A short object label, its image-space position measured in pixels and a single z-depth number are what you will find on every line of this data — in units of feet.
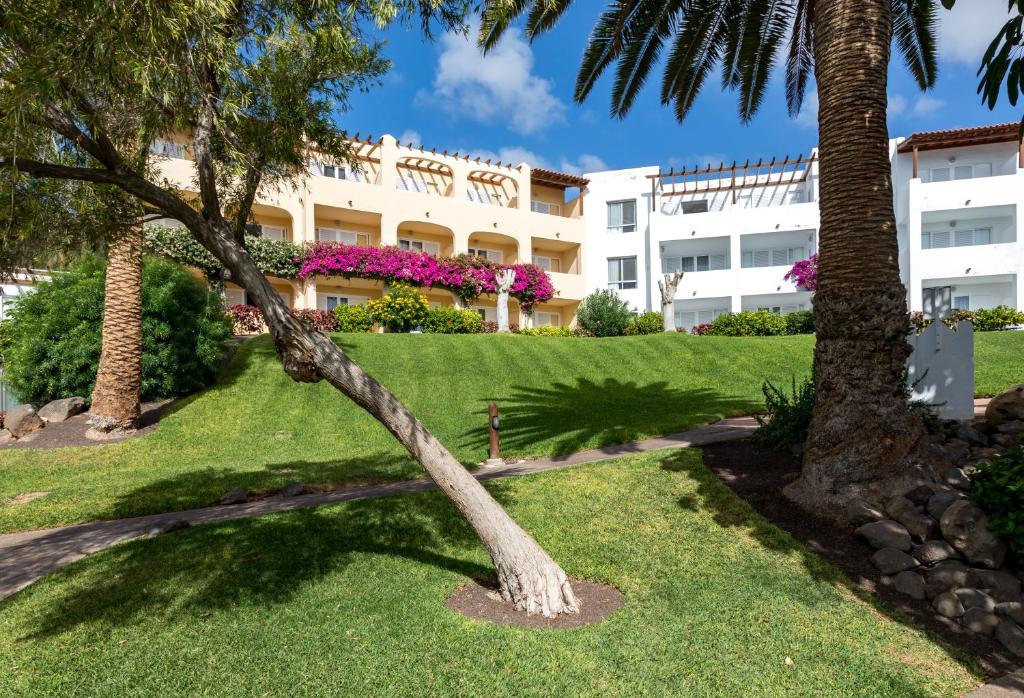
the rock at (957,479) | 20.25
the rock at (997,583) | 15.71
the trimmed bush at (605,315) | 98.94
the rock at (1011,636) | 13.83
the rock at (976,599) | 15.26
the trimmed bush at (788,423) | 26.68
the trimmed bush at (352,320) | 78.48
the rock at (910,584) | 16.24
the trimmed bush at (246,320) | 74.33
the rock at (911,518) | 18.03
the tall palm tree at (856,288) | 20.57
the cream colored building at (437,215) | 90.17
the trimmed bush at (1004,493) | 16.37
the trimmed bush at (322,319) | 76.59
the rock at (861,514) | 19.26
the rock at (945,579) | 16.11
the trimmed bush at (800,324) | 89.20
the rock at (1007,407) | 25.94
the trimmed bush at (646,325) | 98.15
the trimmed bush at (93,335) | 42.16
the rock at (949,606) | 15.33
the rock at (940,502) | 18.57
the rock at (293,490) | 27.91
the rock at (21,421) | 38.22
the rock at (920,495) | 19.43
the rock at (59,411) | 40.32
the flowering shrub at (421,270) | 85.40
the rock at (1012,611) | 14.79
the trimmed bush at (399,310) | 80.43
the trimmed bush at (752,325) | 89.61
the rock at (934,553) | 17.21
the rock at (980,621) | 14.61
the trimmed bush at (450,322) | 82.99
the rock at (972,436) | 24.26
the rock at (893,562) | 17.10
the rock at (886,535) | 17.89
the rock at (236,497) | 26.86
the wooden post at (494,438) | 32.71
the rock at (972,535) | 16.70
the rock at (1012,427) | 24.30
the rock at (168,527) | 21.90
